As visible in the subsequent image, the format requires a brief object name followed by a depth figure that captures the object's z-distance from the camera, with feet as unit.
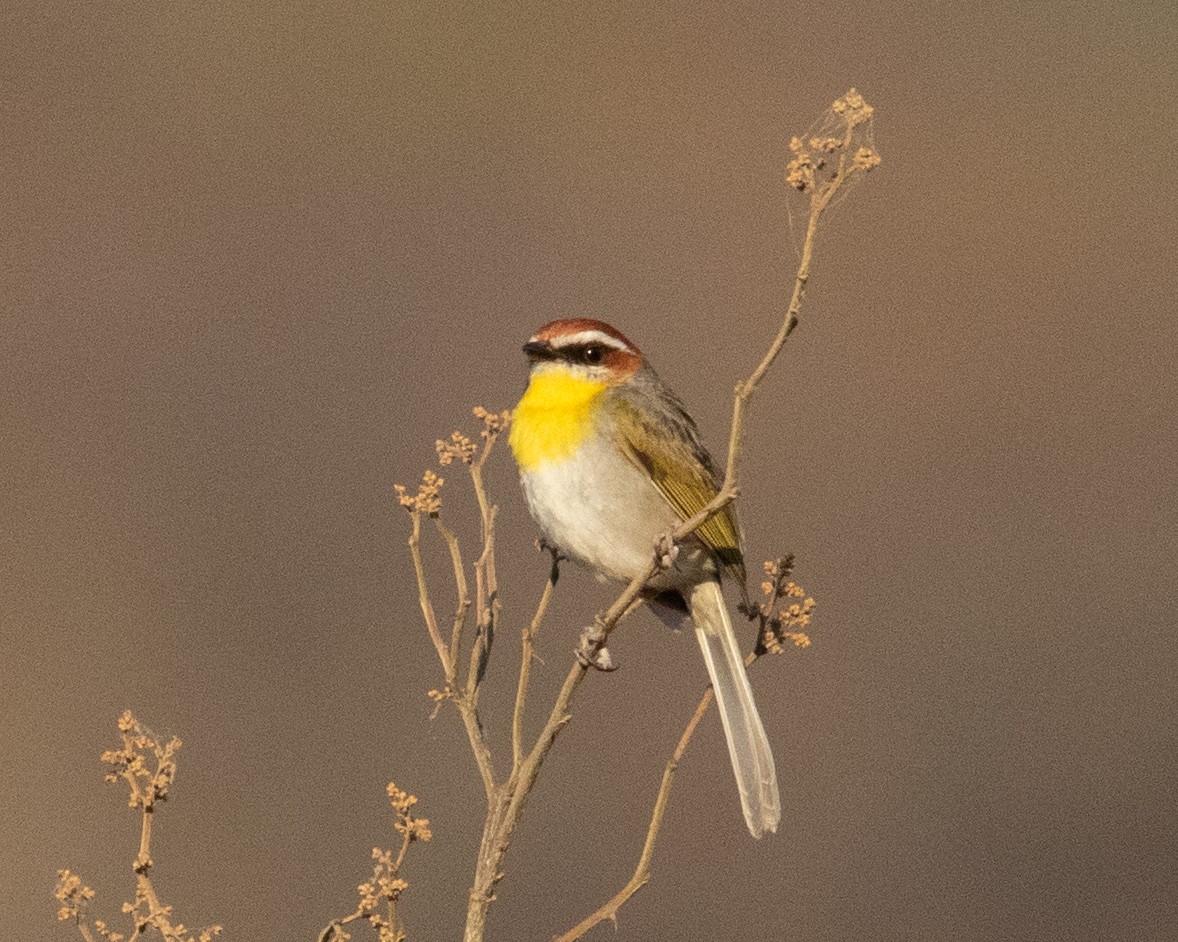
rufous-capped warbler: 33.17
